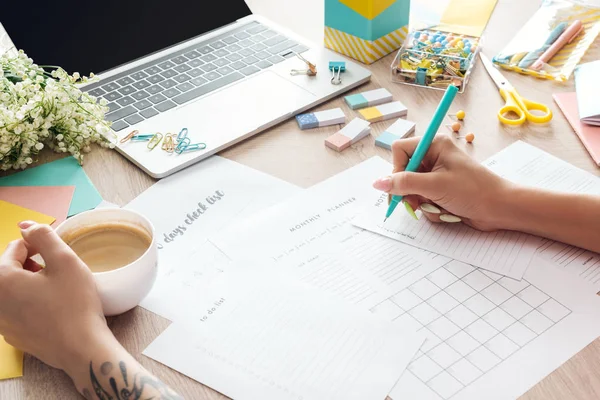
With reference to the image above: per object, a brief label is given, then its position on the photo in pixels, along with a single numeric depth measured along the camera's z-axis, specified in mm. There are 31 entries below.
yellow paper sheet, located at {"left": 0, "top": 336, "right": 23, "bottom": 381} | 634
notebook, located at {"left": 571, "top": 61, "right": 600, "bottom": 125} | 960
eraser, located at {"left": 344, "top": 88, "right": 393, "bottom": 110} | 1023
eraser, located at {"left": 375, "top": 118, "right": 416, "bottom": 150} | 939
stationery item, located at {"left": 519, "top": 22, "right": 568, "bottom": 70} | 1102
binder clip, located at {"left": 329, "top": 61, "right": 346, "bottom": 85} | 1092
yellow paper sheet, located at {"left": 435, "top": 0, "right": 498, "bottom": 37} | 1165
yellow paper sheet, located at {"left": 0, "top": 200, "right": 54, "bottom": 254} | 801
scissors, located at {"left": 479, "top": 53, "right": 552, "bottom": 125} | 980
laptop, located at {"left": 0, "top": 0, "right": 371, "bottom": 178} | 980
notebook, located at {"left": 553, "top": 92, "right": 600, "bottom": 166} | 914
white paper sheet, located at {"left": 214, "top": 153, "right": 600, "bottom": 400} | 616
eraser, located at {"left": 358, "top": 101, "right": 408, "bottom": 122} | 996
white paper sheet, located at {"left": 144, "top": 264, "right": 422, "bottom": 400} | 610
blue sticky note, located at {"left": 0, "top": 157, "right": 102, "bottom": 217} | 858
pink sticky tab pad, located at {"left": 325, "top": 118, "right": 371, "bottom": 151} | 936
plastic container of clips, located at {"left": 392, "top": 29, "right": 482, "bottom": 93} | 1054
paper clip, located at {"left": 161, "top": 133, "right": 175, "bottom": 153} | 931
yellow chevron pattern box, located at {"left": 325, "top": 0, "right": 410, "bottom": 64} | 1091
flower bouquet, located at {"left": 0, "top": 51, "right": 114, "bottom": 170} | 871
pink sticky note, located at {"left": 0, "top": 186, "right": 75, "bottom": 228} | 844
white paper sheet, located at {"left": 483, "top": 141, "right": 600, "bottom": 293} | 739
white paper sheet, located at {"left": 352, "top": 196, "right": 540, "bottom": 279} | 741
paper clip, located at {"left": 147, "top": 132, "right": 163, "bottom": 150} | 938
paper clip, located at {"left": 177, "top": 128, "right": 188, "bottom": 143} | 950
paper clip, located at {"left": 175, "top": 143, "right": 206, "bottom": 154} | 929
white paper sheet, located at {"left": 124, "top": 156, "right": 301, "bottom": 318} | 729
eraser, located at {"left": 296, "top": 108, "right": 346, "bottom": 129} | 985
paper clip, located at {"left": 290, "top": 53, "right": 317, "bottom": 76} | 1088
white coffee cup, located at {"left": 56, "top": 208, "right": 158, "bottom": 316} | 643
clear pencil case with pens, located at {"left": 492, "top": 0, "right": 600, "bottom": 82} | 1099
